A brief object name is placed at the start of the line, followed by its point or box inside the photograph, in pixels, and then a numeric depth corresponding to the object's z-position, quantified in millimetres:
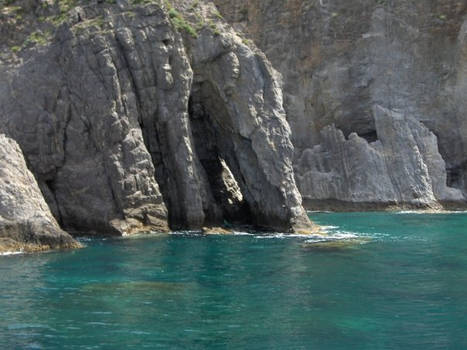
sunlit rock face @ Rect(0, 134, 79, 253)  33094
